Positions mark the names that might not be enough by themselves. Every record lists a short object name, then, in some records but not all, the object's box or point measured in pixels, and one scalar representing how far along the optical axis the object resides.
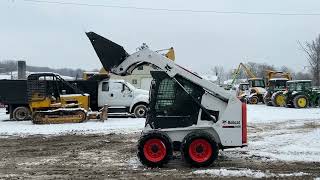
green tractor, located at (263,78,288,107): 36.19
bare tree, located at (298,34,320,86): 64.50
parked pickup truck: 25.30
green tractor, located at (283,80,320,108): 33.41
